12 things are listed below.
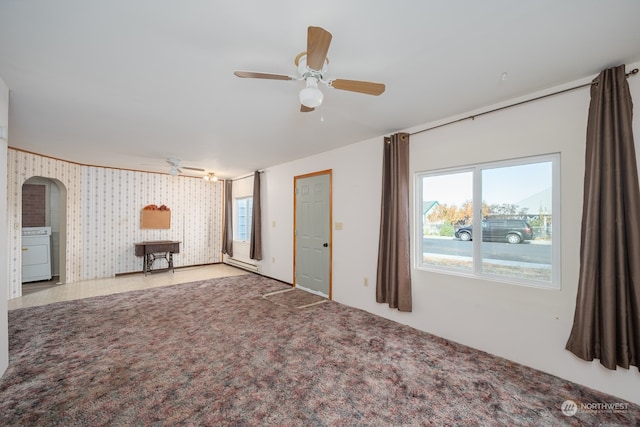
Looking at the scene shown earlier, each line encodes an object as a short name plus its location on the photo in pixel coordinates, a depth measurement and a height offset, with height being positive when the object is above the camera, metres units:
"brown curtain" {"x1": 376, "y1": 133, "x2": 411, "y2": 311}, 3.12 -0.19
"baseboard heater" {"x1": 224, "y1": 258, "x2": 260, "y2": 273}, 6.22 -1.32
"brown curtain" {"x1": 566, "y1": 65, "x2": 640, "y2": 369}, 1.82 -0.15
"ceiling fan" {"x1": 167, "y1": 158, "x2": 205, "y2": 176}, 4.83 +0.97
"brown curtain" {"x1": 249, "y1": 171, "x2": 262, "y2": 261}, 5.89 -0.25
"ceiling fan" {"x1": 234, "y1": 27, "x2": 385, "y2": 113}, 1.47 +0.87
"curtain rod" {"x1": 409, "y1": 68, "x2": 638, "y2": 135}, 1.89 +1.04
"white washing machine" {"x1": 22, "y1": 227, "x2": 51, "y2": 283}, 5.03 -0.80
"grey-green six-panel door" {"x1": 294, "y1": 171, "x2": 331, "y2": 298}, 4.37 -0.34
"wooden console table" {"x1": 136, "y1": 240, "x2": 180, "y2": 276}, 5.82 -0.87
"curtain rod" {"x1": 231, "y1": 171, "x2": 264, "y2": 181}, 6.41 +0.98
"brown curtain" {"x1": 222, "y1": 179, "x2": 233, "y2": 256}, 7.06 -0.19
